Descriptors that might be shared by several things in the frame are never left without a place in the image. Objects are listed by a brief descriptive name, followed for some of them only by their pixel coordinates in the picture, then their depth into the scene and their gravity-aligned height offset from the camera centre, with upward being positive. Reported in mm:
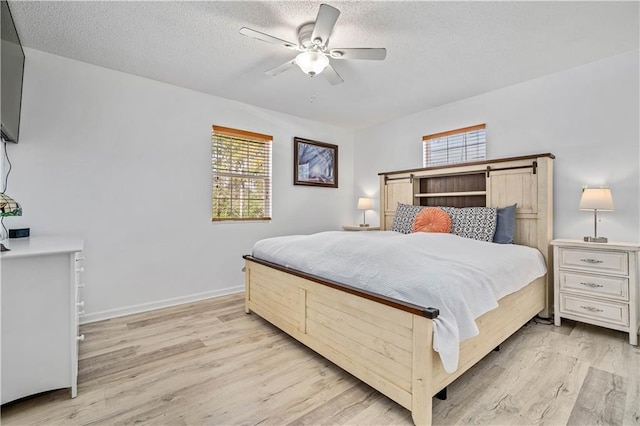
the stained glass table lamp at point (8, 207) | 1657 +33
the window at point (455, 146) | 3709 +884
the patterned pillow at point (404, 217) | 3619 -55
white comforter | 1492 -358
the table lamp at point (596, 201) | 2544 +100
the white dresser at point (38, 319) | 1521 -570
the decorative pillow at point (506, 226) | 2920 -132
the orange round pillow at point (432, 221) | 3209 -91
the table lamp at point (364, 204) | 4777 +141
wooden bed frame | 1498 -647
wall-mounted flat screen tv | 1961 +984
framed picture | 4492 +793
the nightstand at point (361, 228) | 4504 -234
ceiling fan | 2006 +1209
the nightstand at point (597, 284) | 2359 -603
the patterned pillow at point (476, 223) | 2957 -103
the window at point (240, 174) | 3766 +513
